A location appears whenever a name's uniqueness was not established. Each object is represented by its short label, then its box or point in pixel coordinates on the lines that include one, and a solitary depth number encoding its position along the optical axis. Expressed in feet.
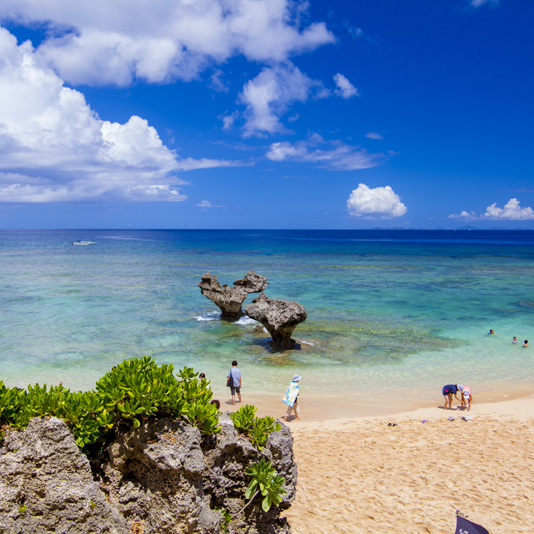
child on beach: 44.60
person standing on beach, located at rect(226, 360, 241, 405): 45.06
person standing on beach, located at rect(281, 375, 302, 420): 41.37
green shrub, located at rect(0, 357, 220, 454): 16.12
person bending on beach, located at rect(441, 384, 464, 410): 44.83
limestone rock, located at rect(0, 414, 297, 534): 15.29
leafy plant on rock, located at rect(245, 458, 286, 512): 18.77
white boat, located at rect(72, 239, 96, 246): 370.14
